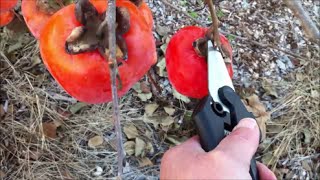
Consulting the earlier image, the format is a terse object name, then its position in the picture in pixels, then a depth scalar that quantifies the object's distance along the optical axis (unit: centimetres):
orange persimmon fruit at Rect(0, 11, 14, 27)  88
